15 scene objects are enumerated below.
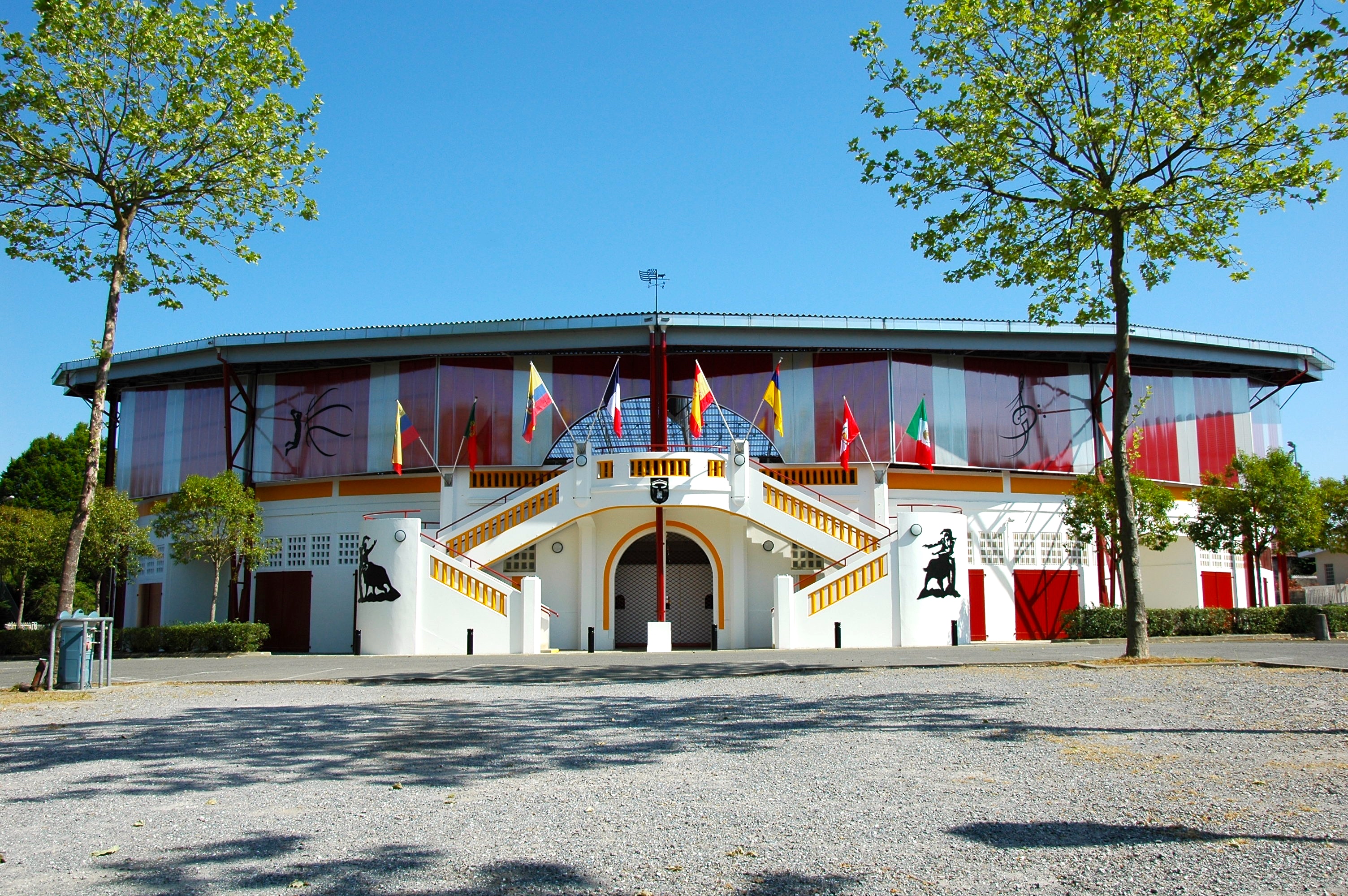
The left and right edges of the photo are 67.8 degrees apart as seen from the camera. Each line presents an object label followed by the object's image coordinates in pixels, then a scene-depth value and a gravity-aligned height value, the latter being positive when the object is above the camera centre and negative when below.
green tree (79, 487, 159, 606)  29.97 +1.52
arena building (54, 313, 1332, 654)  26.08 +3.40
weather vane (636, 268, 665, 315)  31.28 +9.50
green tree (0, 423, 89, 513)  55.38 +6.38
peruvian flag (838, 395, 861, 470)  28.52 +4.26
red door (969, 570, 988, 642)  29.41 -0.87
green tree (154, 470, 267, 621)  28.53 +1.90
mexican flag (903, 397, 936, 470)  29.39 +4.26
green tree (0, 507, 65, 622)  37.38 +1.92
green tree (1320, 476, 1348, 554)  36.22 +2.49
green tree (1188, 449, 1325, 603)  29.08 +1.91
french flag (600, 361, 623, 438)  27.41 +5.05
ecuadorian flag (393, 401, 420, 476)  29.55 +4.53
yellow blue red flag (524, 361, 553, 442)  27.94 +5.18
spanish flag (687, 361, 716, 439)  27.08 +5.01
